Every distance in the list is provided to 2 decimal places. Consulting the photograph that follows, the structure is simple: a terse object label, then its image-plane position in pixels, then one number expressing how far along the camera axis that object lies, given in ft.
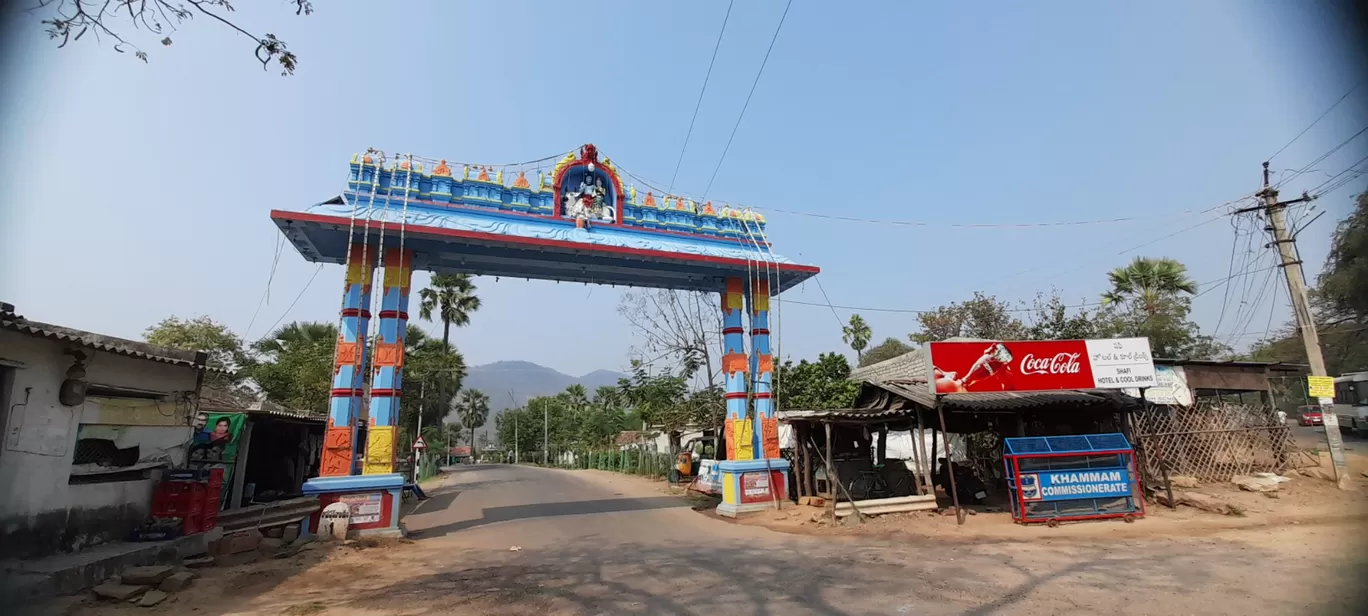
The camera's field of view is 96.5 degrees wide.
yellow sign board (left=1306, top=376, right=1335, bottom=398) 45.68
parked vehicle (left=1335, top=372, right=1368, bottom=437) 82.64
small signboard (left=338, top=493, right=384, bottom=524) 36.42
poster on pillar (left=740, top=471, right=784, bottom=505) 47.21
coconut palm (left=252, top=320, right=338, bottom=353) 87.81
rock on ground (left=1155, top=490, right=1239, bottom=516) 38.27
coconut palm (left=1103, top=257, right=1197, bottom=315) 83.25
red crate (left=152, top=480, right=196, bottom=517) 30.55
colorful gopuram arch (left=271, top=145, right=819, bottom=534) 38.32
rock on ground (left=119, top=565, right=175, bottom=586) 22.43
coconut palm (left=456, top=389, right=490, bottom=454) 244.22
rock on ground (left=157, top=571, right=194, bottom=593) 22.65
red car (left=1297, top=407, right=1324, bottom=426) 100.17
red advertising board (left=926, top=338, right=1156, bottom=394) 39.81
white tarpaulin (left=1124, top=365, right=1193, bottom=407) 54.44
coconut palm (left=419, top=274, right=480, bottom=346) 128.36
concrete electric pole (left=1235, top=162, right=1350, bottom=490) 46.06
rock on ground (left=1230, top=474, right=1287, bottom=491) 44.55
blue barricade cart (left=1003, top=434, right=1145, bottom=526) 36.99
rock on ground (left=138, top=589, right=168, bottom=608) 21.06
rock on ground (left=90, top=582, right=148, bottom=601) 21.21
